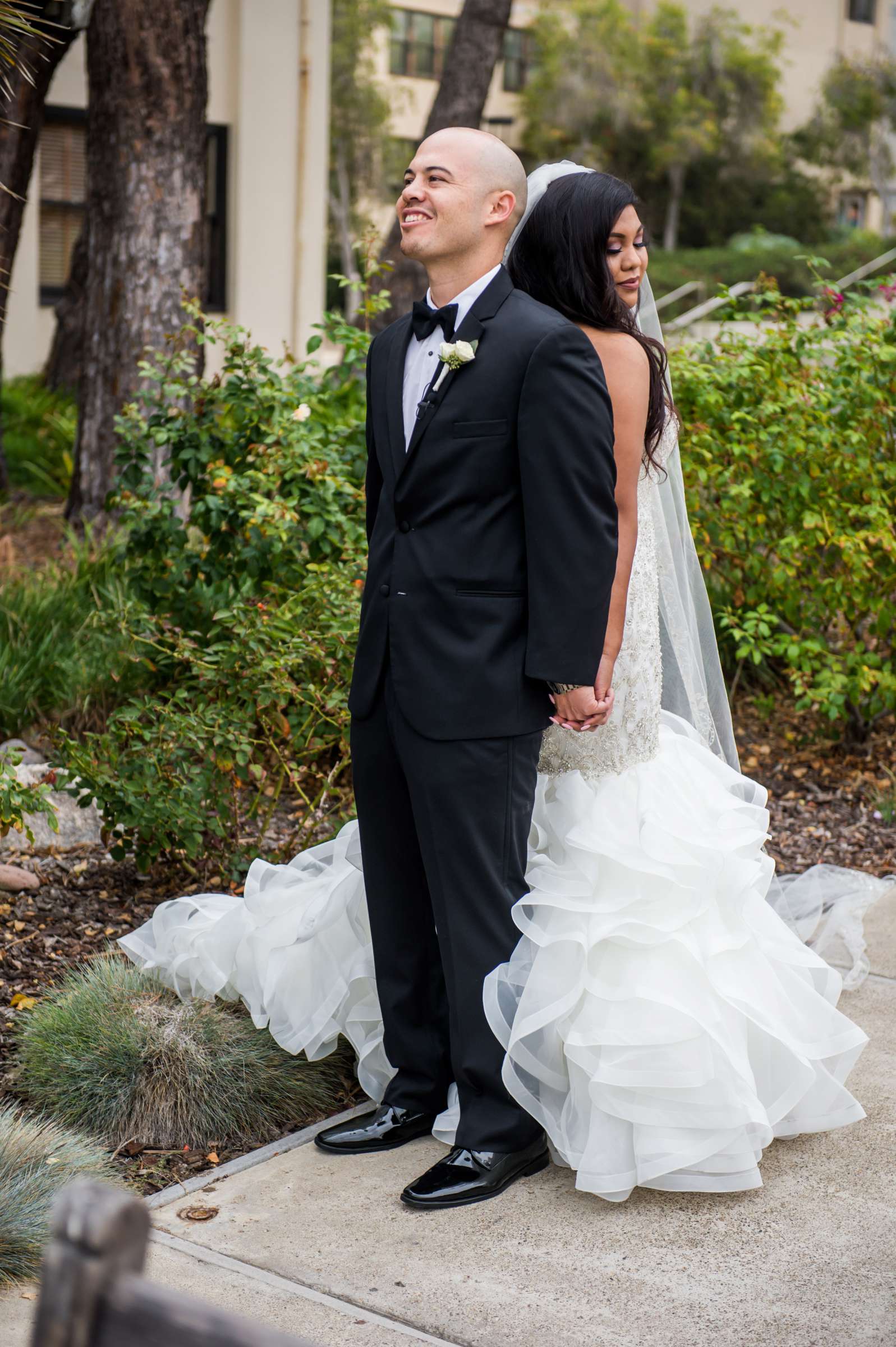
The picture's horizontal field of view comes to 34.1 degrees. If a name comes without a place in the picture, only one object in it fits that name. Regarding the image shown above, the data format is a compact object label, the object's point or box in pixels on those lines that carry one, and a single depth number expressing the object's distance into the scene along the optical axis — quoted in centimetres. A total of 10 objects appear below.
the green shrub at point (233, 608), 452
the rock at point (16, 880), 472
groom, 297
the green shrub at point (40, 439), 1080
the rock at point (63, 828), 518
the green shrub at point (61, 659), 582
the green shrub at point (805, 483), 593
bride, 308
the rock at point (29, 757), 563
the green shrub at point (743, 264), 3294
